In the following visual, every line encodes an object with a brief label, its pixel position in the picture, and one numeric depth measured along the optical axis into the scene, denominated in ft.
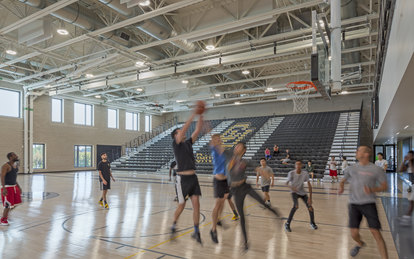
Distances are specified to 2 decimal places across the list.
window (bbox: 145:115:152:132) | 101.19
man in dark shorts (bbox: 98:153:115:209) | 27.55
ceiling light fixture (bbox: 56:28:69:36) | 33.36
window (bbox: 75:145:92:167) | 78.59
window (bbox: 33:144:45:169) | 69.72
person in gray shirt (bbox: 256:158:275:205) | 27.17
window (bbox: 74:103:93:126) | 79.05
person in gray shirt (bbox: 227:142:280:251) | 14.44
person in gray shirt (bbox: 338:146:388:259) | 12.46
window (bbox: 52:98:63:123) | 73.92
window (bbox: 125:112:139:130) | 93.43
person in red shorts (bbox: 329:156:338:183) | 48.96
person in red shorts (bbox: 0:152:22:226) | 20.77
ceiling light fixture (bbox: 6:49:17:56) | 42.37
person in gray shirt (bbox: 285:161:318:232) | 19.06
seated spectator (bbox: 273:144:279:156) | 62.81
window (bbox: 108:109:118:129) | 87.61
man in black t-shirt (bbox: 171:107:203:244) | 14.02
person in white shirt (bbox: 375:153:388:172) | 34.19
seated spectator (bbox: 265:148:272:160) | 61.52
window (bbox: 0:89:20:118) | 64.03
